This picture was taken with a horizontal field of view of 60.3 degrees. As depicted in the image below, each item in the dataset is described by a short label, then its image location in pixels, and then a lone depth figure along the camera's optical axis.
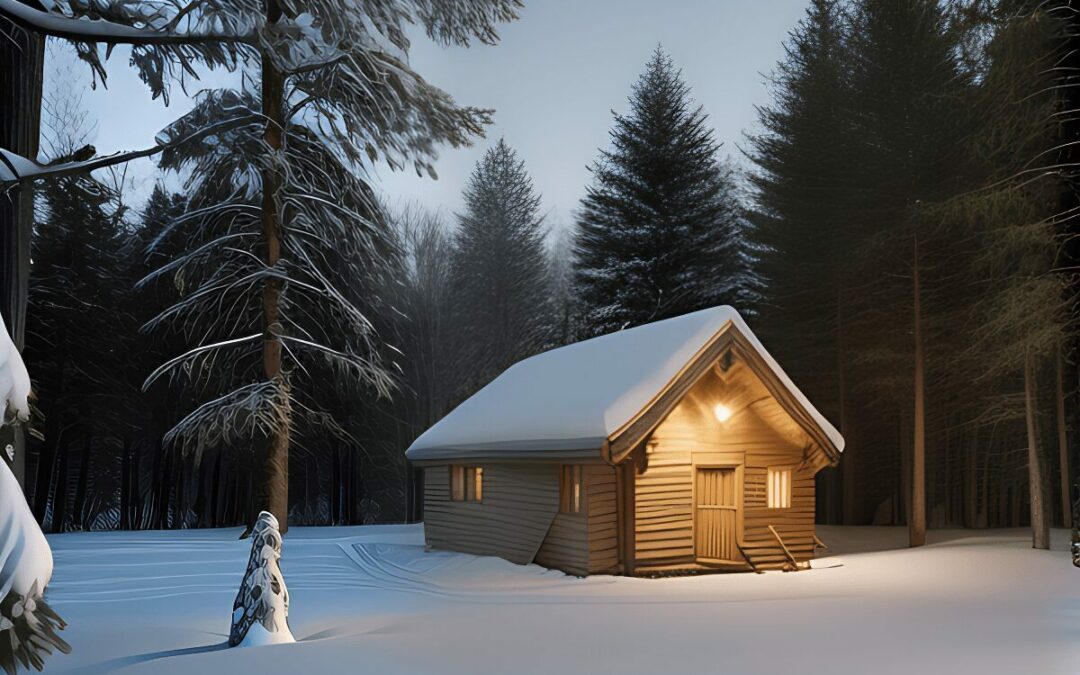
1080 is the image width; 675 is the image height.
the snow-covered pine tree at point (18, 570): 4.91
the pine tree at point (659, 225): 30.20
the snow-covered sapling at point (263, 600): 9.27
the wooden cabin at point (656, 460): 15.16
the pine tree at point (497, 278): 35.94
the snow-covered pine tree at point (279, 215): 9.55
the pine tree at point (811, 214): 27.66
